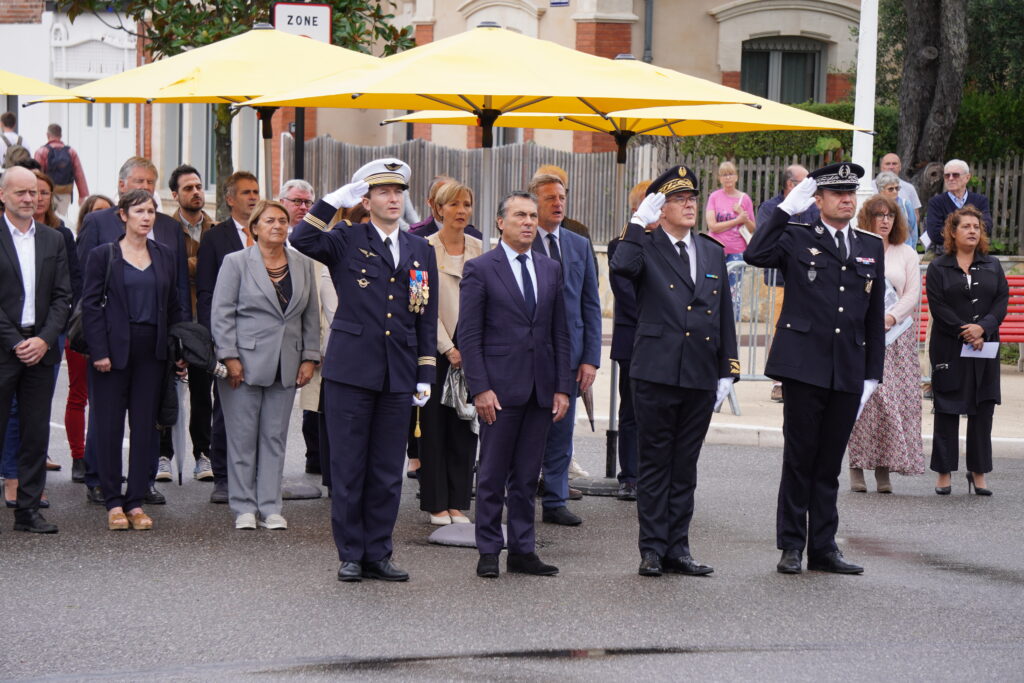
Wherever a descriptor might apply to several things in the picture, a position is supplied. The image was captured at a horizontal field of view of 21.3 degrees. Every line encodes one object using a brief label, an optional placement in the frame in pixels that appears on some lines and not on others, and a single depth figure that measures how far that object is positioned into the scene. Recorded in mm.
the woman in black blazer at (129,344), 15371
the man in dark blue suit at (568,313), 16258
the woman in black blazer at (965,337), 18215
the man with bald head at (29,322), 15186
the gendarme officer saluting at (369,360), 13559
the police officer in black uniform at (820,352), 14009
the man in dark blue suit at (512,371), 13691
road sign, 24062
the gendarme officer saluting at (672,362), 13771
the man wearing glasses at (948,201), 26695
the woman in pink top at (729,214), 29076
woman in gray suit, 15583
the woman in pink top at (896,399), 17885
